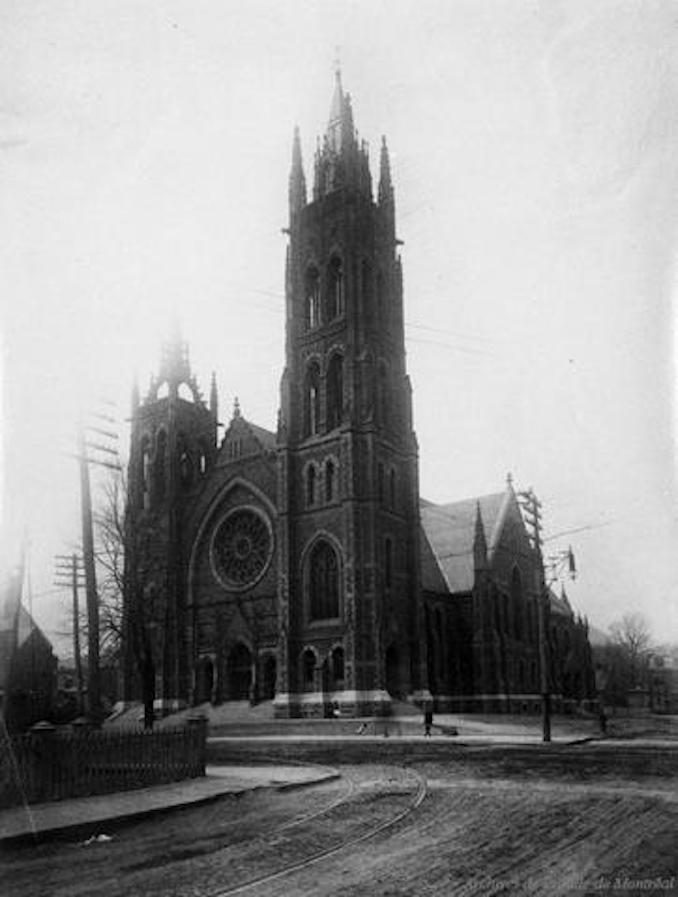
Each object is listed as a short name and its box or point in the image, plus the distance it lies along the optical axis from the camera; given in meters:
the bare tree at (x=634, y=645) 105.43
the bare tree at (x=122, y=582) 36.84
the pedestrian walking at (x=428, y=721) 34.97
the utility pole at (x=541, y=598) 32.68
